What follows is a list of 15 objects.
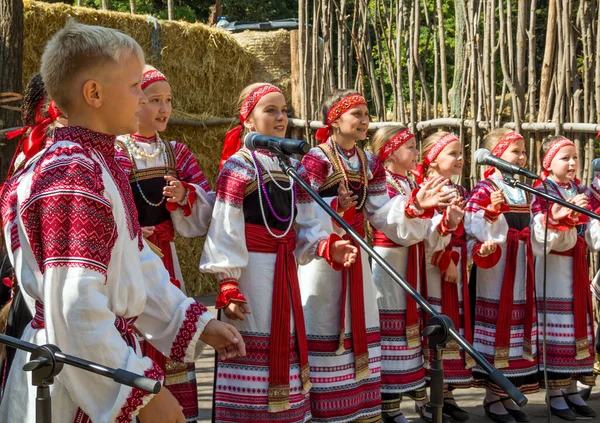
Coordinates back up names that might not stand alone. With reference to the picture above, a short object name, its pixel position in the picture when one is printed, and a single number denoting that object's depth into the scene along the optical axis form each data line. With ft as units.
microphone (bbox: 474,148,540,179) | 11.09
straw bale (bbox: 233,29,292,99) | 28.50
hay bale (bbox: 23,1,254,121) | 25.64
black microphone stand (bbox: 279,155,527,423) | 7.07
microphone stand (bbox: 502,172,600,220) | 10.48
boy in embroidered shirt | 6.21
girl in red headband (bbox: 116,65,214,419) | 12.38
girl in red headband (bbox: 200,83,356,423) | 11.89
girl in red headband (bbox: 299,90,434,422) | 13.17
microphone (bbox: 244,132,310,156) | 8.91
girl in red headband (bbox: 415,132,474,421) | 15.39
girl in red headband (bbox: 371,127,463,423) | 14.76
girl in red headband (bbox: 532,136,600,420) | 15.94
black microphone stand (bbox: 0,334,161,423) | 5.52
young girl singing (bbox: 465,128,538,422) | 15.61
